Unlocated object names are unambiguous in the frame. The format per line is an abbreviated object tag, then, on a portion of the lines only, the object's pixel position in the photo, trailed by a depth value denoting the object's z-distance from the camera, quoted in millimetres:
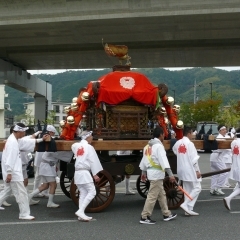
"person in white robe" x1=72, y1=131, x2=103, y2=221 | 8195
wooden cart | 9312
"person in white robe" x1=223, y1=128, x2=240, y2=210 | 9102
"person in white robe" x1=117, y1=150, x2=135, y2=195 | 11225
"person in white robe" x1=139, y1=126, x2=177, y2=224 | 7891
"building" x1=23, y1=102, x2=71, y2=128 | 52519
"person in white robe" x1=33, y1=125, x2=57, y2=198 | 10129
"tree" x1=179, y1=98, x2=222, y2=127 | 51844
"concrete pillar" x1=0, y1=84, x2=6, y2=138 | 57678
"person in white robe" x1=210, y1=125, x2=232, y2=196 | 11219
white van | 32194
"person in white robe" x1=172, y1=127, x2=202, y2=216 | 8600
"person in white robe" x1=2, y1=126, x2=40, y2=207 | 9789
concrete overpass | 21391
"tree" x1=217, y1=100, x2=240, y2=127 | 51406
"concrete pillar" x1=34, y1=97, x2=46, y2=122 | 46403
